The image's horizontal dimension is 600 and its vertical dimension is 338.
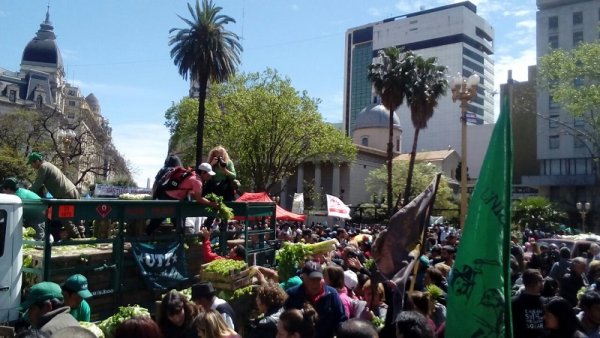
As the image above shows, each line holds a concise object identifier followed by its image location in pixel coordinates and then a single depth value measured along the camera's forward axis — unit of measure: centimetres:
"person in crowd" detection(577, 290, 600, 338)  498
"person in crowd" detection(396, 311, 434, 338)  352
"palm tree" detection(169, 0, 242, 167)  3108
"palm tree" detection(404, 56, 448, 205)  3538
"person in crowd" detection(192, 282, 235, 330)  510
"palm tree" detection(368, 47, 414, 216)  3512
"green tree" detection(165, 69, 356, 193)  3578
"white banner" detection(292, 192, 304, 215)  2669
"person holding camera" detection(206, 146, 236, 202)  875
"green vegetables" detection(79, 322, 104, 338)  450
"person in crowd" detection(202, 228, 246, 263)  708
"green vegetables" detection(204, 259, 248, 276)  623
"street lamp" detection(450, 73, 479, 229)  1328
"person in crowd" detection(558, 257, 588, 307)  783
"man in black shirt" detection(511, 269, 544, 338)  515
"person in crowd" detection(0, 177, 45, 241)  663
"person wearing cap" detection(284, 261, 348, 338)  502
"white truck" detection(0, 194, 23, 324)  545
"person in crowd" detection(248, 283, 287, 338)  503
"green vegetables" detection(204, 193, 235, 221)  762
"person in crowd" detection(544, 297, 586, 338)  438
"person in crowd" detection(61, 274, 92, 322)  490
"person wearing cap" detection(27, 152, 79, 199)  759
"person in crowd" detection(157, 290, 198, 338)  458
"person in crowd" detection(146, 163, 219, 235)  733
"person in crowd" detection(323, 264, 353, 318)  582
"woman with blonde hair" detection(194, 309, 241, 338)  411
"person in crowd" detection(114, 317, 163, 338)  366
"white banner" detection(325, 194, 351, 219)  1793
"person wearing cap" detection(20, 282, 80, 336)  438
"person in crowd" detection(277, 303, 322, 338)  384
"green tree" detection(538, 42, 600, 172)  2961
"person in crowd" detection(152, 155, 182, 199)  795
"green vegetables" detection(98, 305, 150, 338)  502
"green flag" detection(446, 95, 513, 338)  323
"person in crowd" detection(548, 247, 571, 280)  921
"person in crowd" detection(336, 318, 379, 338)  325
